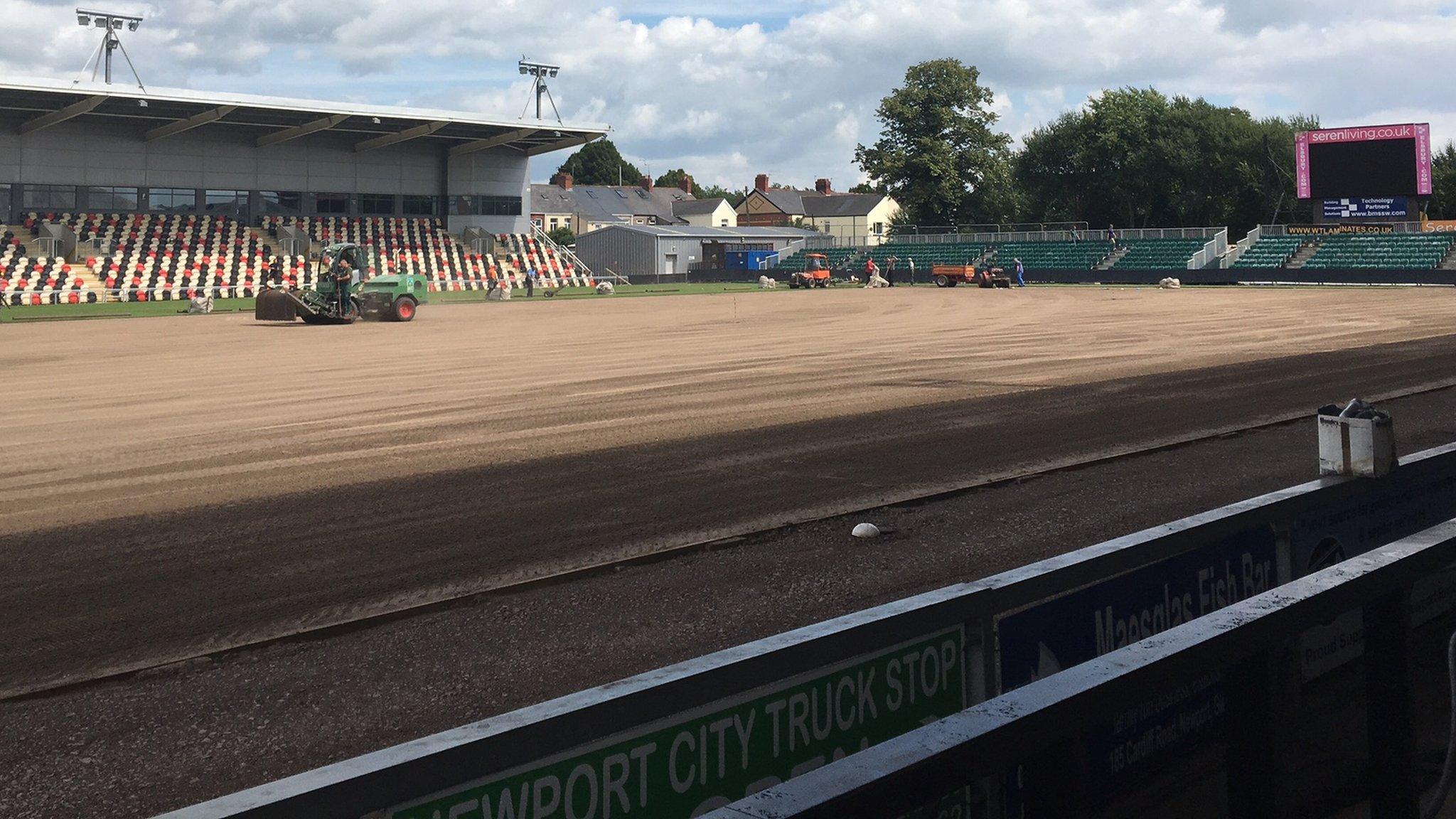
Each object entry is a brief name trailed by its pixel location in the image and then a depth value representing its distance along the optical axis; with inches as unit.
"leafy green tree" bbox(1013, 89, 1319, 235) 3341.5
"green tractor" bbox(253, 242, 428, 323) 1444.4
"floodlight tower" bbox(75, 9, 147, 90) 2431.1
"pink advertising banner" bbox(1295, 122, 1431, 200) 2255.2
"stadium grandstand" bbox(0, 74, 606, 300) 2316.7
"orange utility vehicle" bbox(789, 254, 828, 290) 2854.3
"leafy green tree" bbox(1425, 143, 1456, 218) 3029.0
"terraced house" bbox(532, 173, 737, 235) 5113.2
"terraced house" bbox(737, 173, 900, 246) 5477.4
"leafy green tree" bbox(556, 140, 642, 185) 7086.6
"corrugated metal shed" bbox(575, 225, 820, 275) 3769.7
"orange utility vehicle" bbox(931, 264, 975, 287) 2603.3
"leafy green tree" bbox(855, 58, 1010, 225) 4020.7
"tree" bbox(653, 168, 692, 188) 7170.3
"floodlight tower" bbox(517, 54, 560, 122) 2901.1
